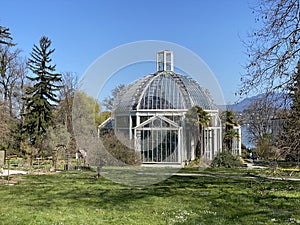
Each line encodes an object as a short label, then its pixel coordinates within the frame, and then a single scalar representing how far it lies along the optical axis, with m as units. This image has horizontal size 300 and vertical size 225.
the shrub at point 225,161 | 24.59
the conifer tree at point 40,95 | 33.38
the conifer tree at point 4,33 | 25.17
